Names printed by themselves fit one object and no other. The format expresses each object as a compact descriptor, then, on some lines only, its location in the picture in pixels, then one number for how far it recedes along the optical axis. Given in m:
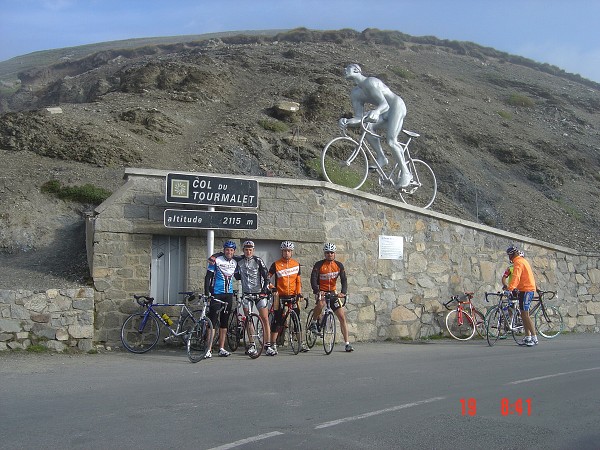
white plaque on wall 14.42
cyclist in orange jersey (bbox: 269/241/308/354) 11.73
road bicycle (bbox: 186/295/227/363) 10.77
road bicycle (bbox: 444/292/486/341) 14.77
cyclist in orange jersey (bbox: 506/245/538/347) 13.42
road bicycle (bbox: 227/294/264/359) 11.20
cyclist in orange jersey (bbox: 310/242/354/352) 11.95
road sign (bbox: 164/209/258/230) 11.98
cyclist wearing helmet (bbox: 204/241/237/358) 11.06
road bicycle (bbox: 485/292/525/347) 13.85
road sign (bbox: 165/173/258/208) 12.12
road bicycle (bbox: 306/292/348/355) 11.73
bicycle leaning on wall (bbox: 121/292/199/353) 11.59
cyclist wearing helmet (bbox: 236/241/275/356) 11.39
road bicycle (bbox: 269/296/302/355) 11.66
